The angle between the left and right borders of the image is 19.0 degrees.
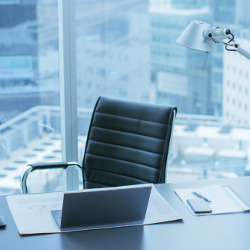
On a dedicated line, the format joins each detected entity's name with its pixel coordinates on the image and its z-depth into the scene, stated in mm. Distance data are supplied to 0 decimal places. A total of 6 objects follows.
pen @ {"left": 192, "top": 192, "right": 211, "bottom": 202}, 3128
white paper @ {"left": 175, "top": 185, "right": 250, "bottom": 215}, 3048
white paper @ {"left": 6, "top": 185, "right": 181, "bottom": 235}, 2844
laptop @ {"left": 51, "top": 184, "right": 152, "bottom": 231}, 2738
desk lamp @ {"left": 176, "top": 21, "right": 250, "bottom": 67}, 2968
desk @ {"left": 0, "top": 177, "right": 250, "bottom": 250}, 2716
